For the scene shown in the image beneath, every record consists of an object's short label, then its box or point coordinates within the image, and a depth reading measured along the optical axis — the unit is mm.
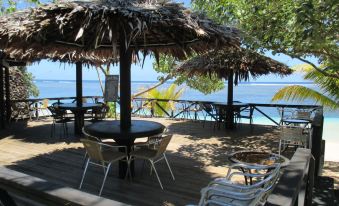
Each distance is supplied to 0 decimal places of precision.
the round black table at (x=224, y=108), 9609
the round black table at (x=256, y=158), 3707
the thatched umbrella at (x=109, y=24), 4000
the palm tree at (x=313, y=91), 8133
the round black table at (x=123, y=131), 4492
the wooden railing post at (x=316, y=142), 4602
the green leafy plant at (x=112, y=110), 12938
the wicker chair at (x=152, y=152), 4391
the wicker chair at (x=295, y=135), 6336
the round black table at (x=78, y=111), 8062
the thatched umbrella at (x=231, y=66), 8797
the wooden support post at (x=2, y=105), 9320
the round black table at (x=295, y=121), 8023
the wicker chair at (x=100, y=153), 4125
